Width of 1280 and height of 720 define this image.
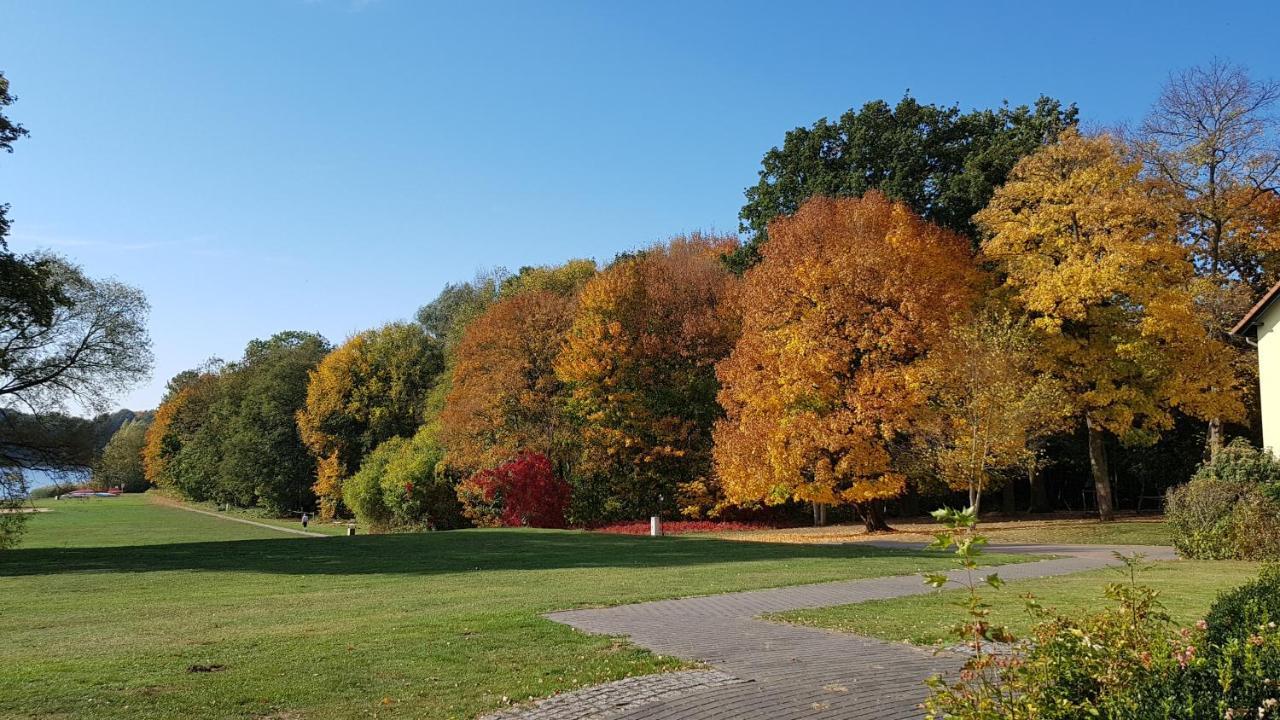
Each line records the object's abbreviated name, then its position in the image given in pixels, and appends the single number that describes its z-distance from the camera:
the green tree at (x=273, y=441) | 58.88
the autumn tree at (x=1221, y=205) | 25.89
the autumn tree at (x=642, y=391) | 34.88
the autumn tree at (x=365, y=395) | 51.72
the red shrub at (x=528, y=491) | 34.66
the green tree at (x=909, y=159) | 32.81
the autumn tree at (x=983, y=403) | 24.61
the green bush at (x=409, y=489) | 40.81
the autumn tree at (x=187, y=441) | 68.88
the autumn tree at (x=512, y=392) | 36.69
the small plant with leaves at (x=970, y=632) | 4.00
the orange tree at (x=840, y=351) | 25.89
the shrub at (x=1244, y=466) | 18.88
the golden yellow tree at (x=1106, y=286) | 26.34
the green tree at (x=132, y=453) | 89.54
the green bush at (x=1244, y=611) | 4.69
